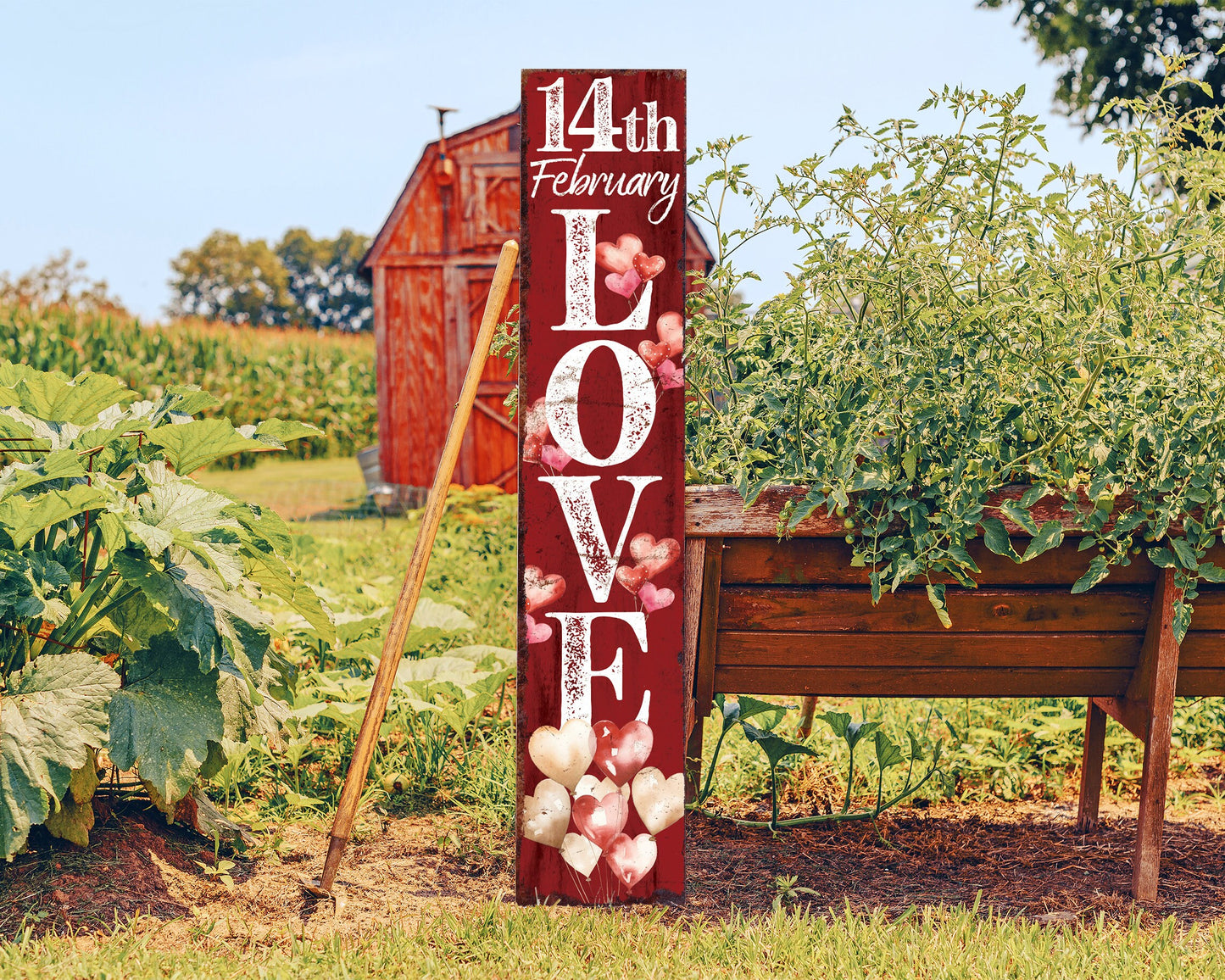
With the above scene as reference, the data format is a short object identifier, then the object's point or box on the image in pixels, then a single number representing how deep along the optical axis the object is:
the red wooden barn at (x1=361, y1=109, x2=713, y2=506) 9.57
